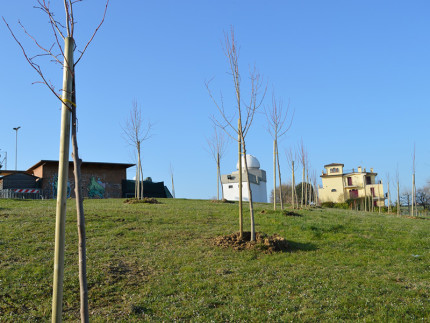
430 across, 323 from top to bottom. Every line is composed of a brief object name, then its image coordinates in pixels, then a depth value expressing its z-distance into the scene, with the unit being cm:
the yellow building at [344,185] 5950
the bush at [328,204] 4963
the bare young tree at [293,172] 2234
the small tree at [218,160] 2958
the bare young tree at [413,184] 2636
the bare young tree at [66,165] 382
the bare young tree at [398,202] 2710
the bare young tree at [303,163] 2452
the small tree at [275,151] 1835
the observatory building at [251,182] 4775
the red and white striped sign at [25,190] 2998
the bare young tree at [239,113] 1116
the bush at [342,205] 4845
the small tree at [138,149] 2388
